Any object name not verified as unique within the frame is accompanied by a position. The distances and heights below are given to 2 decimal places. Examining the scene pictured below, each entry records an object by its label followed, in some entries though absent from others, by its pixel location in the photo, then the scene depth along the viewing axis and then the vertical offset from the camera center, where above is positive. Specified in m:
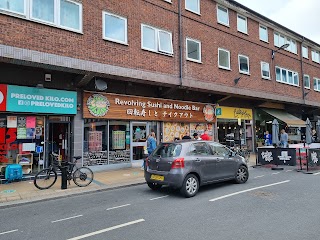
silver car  6.82 -0.87
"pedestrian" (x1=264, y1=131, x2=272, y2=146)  19.01 -0.40
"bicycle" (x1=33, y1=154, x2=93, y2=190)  7.84 -1.25
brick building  9.34 +2.74
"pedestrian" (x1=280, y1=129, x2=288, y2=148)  15.59 -0.40
